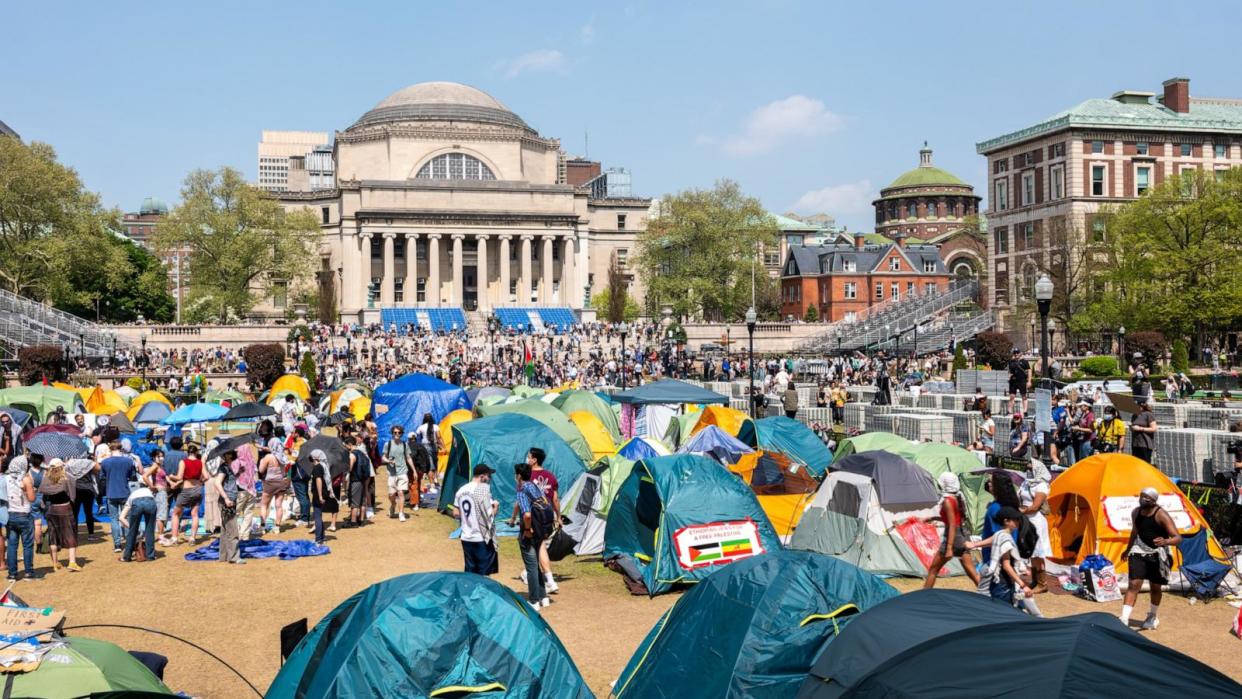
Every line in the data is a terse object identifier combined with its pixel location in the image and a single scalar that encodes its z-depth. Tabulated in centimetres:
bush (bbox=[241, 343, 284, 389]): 5009
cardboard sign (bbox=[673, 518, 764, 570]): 1438
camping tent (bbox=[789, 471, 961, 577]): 1489
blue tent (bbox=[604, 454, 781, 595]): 1434
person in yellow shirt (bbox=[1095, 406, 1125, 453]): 2072
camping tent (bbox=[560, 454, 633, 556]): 1705
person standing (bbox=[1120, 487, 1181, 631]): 1181
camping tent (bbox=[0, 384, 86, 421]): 2912
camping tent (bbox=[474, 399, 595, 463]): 2267
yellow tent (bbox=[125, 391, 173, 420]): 3044
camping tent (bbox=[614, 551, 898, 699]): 908
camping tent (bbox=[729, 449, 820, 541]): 1702
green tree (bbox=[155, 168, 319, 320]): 7269
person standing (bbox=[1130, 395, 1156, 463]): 1959
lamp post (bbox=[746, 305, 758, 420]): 3513
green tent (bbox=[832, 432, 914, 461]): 1837
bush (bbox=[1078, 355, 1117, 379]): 4609
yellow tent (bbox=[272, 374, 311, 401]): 3850
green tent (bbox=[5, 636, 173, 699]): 787
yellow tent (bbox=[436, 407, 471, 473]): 2366
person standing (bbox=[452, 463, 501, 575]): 1323
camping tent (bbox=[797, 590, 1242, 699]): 596
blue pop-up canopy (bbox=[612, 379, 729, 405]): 2766
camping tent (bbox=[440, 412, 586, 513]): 1988
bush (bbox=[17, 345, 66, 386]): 4428
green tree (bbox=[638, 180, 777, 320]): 8056
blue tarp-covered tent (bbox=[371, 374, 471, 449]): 2777
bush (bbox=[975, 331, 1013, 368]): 5116
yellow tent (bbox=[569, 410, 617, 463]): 2411
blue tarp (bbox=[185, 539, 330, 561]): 1677
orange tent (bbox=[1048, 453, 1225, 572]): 1427
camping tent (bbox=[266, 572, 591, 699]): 845
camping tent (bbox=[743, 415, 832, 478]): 2266
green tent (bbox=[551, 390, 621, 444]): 2742
